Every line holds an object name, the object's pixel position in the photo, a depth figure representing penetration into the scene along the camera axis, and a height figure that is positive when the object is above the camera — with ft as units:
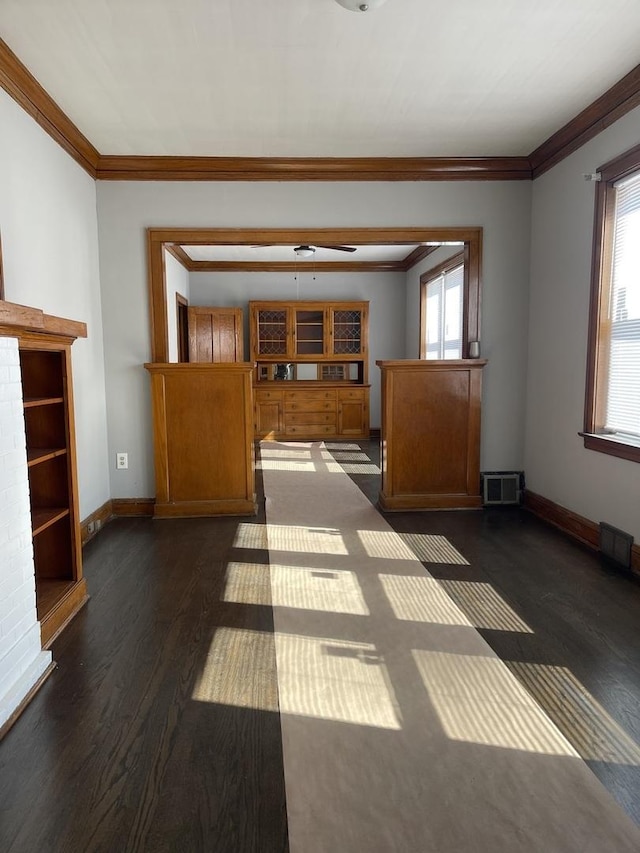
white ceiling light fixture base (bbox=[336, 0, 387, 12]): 7.50 +5.04
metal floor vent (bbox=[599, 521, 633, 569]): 10.05 -3.25
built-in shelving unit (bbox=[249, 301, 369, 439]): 26.40 +0.69
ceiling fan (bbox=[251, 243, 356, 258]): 21.38 +4.80
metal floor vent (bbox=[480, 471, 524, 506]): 14.46 -3.03
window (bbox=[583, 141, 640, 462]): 10.24 +1.05
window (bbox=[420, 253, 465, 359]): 19.62 +2.44
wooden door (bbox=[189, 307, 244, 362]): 25.32 +1.76
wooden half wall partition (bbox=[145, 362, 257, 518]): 13.69 -1.68
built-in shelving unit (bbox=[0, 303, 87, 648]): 8.18 -1.59
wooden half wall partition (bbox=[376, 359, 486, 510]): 14.11 -1.60
